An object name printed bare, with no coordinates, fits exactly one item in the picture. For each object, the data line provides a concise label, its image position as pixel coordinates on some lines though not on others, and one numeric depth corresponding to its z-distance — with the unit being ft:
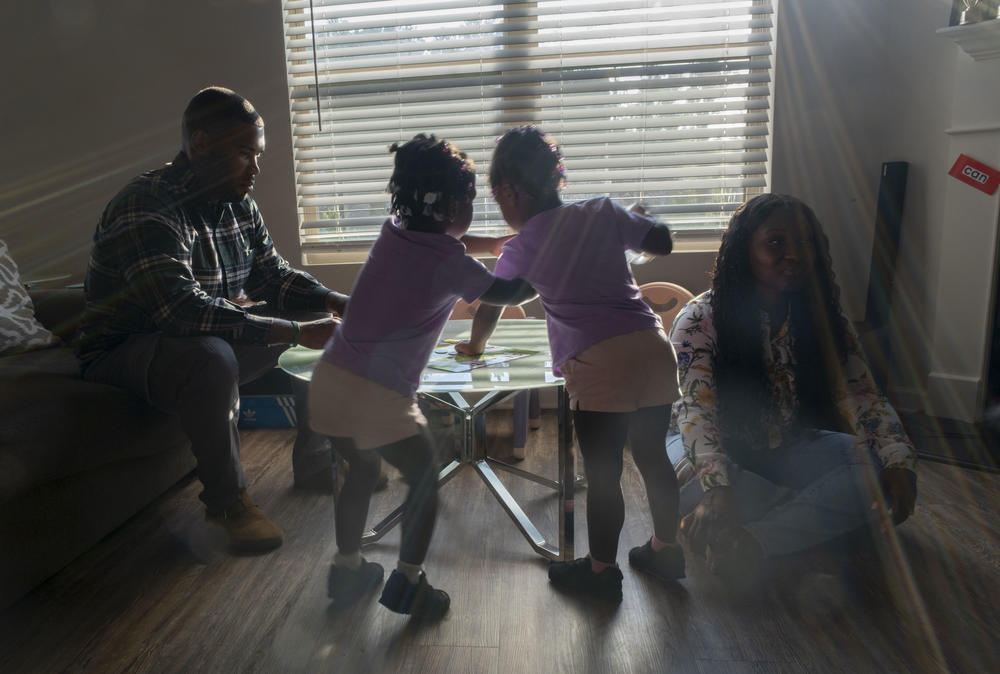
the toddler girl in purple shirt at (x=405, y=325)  4.42
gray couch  4.96
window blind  9.64
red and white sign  8.46
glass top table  5.23
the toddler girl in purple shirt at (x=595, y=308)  4.71
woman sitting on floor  5.36
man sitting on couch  5.80
